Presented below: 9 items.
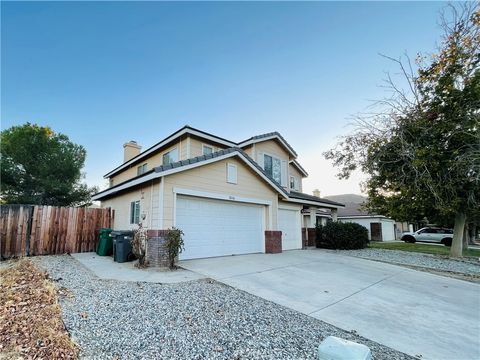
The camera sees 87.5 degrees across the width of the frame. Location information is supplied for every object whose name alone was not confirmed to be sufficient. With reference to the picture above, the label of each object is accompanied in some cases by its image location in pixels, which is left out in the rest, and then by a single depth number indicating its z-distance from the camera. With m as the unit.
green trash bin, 10.66
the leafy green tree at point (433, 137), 10.85
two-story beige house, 9.12
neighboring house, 28.67
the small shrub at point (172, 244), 7.99
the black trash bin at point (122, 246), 9.16
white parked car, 23.67
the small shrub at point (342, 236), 15.55
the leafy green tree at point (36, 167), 18.80
